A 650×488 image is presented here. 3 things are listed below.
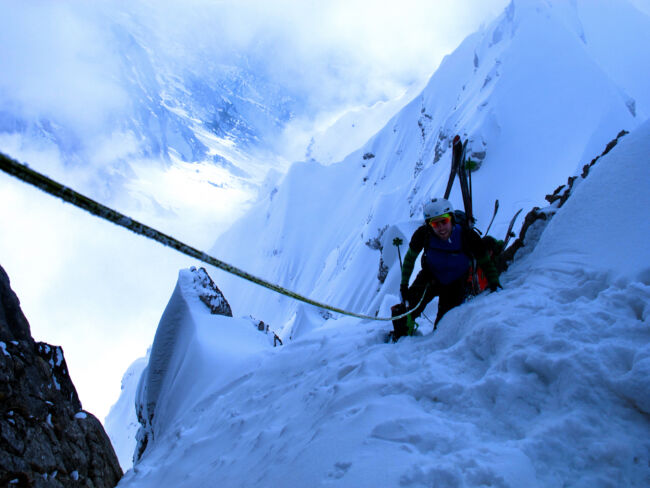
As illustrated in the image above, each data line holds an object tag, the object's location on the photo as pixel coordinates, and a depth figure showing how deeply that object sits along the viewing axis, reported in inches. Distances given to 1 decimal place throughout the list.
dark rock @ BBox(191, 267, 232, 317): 333.7
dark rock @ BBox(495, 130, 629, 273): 182.9
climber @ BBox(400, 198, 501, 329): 136.7
